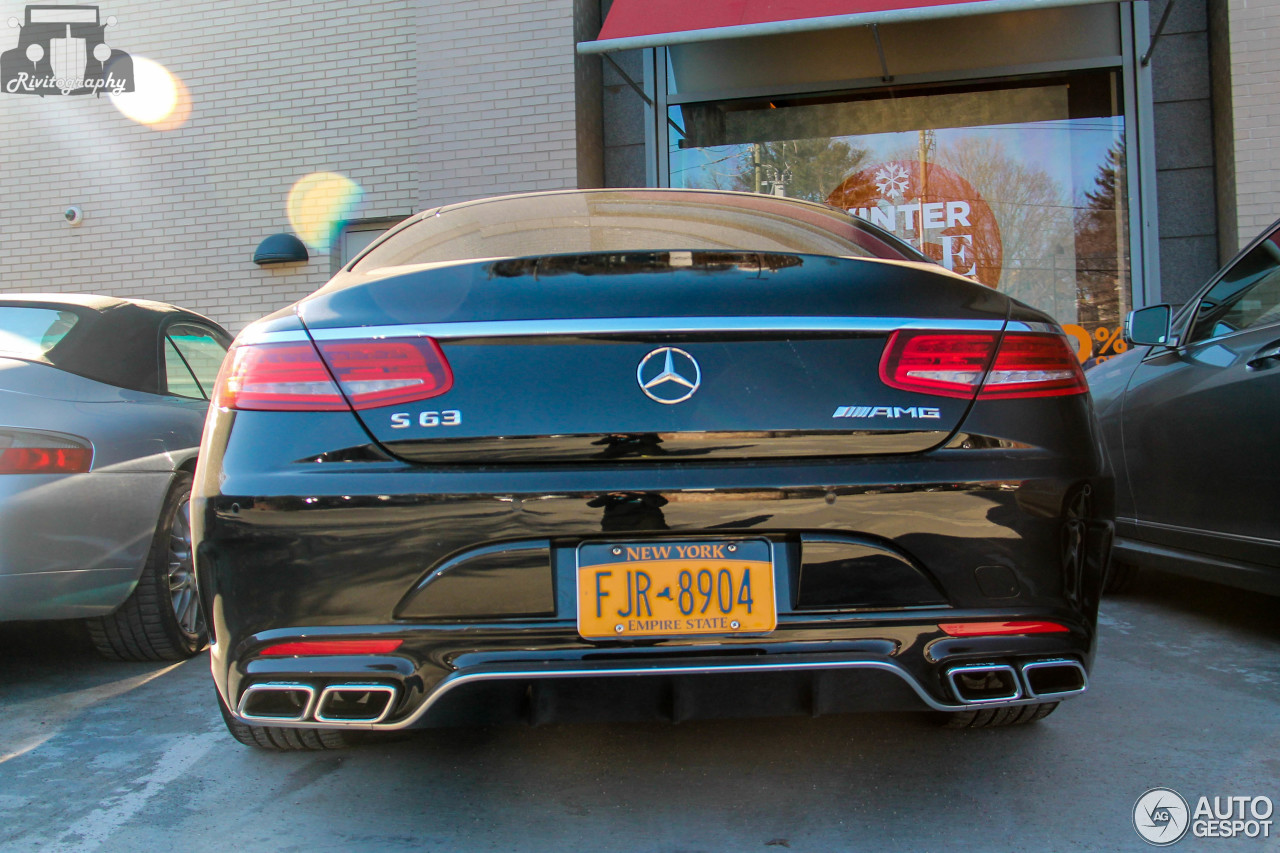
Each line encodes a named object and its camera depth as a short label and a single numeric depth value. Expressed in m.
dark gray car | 3.35
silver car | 3.06
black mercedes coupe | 1.86
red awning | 6.70
